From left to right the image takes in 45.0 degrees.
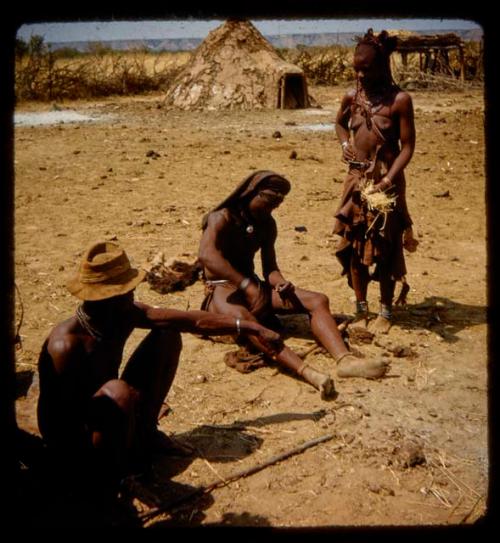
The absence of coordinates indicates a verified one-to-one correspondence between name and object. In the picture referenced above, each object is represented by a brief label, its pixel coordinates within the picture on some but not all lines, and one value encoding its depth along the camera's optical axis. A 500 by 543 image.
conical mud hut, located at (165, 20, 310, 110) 18.48
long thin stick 3.14
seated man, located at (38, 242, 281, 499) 2.94
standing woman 4.86
